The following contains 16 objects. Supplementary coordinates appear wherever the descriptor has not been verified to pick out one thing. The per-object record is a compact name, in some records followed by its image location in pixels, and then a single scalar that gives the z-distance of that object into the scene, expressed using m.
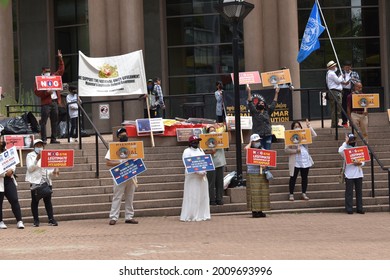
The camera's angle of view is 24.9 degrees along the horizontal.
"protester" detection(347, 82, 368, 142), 22.67
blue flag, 25.17
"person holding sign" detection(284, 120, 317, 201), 19.72
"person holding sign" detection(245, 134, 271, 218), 18.30
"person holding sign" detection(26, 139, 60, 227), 17.20
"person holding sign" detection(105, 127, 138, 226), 17.59
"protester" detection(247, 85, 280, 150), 20.74
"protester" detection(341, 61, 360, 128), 24.39
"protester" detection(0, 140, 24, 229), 17.12
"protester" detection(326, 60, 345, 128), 23.67
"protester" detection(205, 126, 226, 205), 19.28
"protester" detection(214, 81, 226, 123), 25.28
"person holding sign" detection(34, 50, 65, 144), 22.03
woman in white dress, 18.14
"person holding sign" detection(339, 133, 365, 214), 19.12
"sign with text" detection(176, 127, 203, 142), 22.34
